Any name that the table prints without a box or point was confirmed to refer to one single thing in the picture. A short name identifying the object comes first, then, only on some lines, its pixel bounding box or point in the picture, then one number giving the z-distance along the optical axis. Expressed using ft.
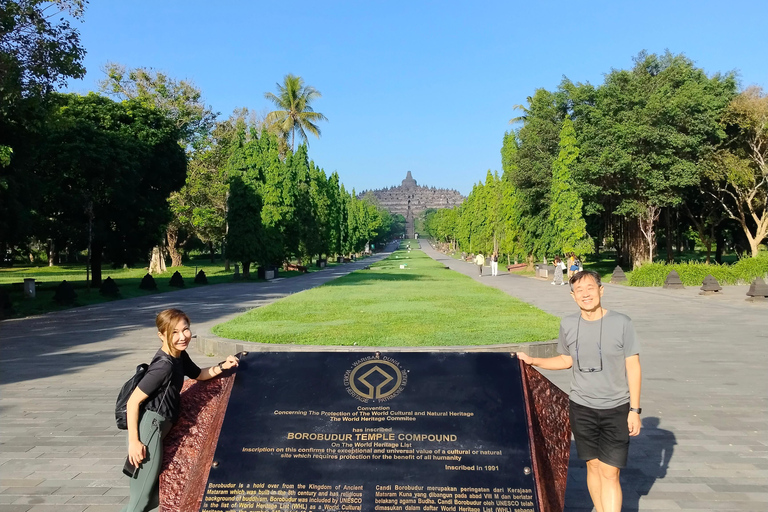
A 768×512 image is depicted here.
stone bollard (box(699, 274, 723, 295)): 65.92
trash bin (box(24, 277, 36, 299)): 66.90
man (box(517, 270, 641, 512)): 11.27
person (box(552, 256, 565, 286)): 91.32
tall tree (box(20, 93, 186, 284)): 76.23
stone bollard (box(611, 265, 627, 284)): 92.17
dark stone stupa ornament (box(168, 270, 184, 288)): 89.30
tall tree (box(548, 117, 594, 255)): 105.50
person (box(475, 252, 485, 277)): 113.70
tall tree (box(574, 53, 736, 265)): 97.76
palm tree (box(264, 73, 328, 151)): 168.14
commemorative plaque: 10.47
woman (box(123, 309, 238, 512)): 10.95
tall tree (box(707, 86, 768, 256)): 99.40
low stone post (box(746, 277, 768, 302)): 59.26
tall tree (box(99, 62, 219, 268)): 122.83
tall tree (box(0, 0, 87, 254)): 44.88
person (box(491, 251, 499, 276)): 117.70
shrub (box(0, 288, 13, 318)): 53.82
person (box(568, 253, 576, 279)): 77.61
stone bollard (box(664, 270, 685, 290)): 77.15
